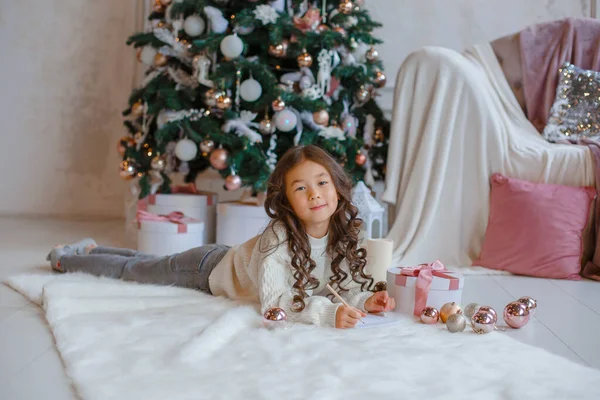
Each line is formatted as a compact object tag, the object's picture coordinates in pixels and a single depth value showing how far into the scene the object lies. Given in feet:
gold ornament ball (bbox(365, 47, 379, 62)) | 10.11
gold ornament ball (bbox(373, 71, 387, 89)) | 10.24
